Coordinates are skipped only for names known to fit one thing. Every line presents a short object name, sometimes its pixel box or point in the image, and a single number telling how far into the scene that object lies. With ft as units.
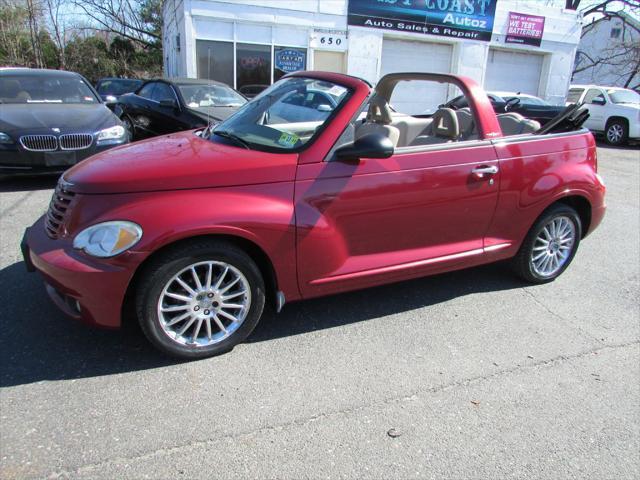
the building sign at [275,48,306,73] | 55.52
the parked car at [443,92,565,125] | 43.39
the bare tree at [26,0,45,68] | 91.81
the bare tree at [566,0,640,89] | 94.94
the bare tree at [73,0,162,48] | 116.57
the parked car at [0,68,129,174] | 20.35
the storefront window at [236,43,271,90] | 54.13
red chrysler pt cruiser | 9.04
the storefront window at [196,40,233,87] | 52.29
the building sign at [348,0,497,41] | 57.16
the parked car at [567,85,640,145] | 49.57
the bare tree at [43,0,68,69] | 99.35
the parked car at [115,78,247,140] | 27.72
